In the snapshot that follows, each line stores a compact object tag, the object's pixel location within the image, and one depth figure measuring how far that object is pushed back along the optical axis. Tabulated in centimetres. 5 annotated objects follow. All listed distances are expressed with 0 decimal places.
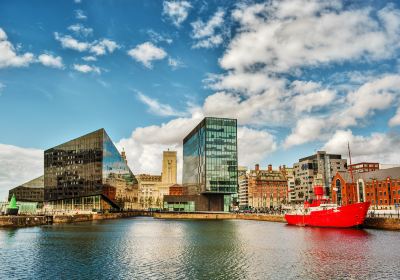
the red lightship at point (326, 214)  8925
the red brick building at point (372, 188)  14650
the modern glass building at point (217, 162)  17300
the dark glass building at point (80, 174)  16250
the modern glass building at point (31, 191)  18038
